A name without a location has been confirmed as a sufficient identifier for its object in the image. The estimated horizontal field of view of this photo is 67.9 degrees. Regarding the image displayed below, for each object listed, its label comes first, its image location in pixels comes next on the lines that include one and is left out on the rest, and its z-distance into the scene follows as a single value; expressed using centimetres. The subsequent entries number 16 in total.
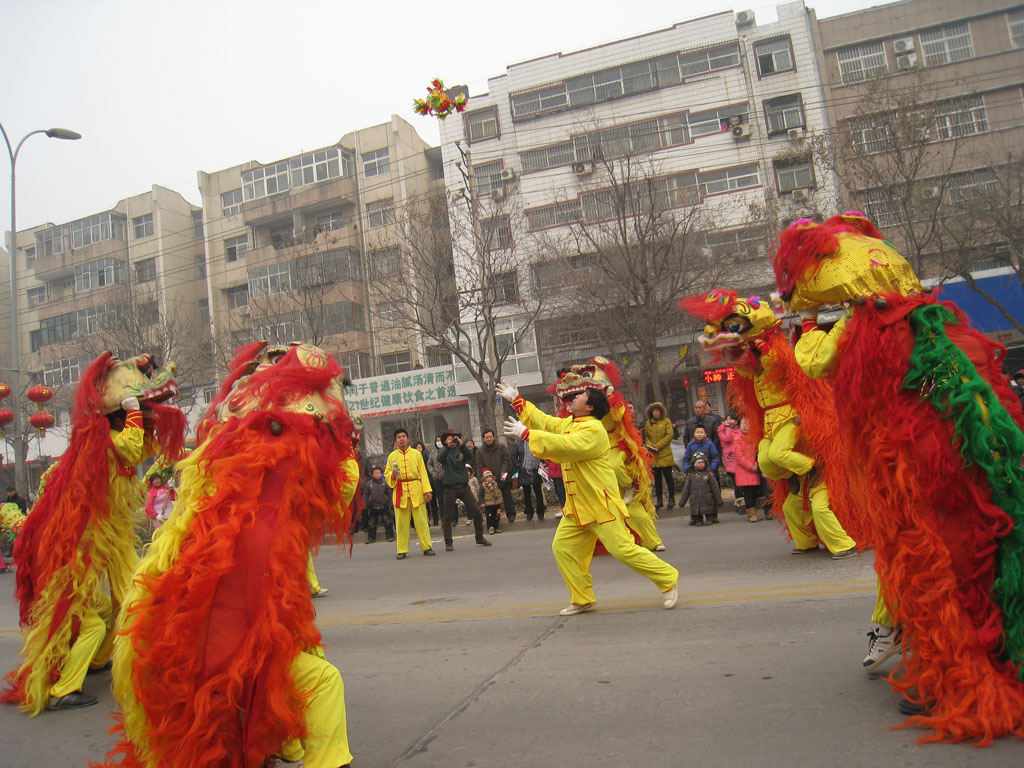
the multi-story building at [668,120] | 2633
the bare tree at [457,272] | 1969
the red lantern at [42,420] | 641
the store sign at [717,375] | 2568
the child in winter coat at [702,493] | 1063
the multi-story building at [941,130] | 1636
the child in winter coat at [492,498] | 1310
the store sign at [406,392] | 2902
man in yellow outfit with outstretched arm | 540
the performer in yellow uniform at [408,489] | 1073
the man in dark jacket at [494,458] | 1322
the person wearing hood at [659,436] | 1217
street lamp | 1705
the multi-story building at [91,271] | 3634
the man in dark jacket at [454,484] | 1120
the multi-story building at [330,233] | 2931
